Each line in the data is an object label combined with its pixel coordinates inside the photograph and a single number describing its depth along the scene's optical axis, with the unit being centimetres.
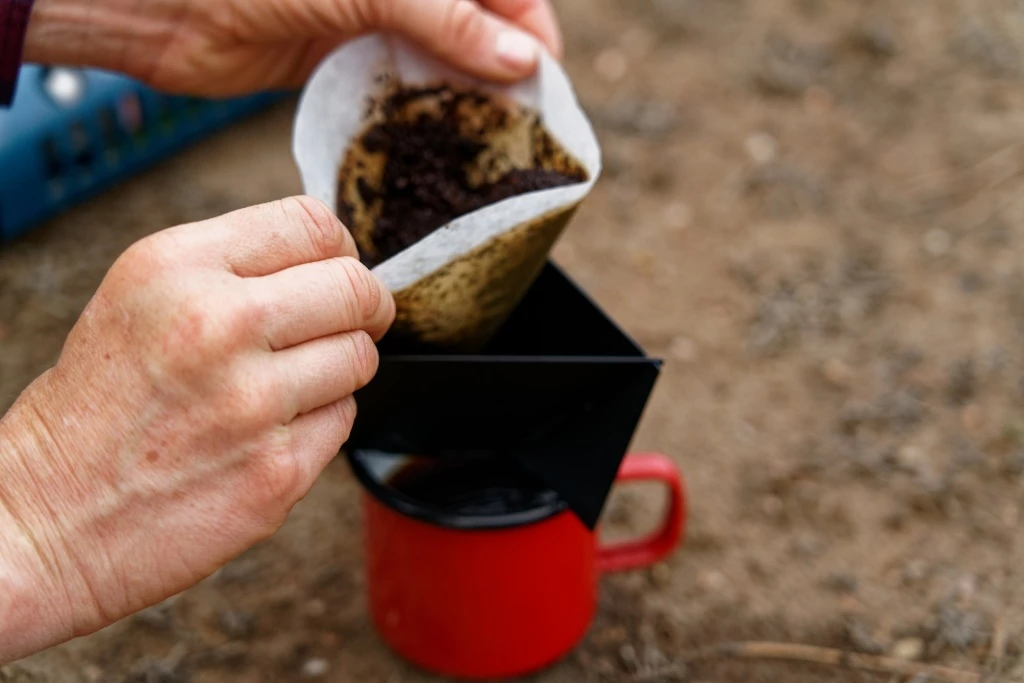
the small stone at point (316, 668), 74
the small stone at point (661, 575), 77
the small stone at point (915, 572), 77
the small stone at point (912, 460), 81
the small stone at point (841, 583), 77
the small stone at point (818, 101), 103
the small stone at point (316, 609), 76
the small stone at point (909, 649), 74
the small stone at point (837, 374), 85
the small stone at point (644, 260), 92
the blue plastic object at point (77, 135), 89
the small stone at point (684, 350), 87
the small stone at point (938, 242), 92
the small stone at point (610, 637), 75
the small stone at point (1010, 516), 79
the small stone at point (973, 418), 83
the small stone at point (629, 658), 74
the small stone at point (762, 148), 98
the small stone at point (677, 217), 94
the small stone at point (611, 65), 108
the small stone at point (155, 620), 75
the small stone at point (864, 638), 74
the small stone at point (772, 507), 80
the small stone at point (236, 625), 75
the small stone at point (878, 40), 108
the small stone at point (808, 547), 78
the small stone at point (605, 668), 74
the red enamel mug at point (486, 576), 69
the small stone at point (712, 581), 77
